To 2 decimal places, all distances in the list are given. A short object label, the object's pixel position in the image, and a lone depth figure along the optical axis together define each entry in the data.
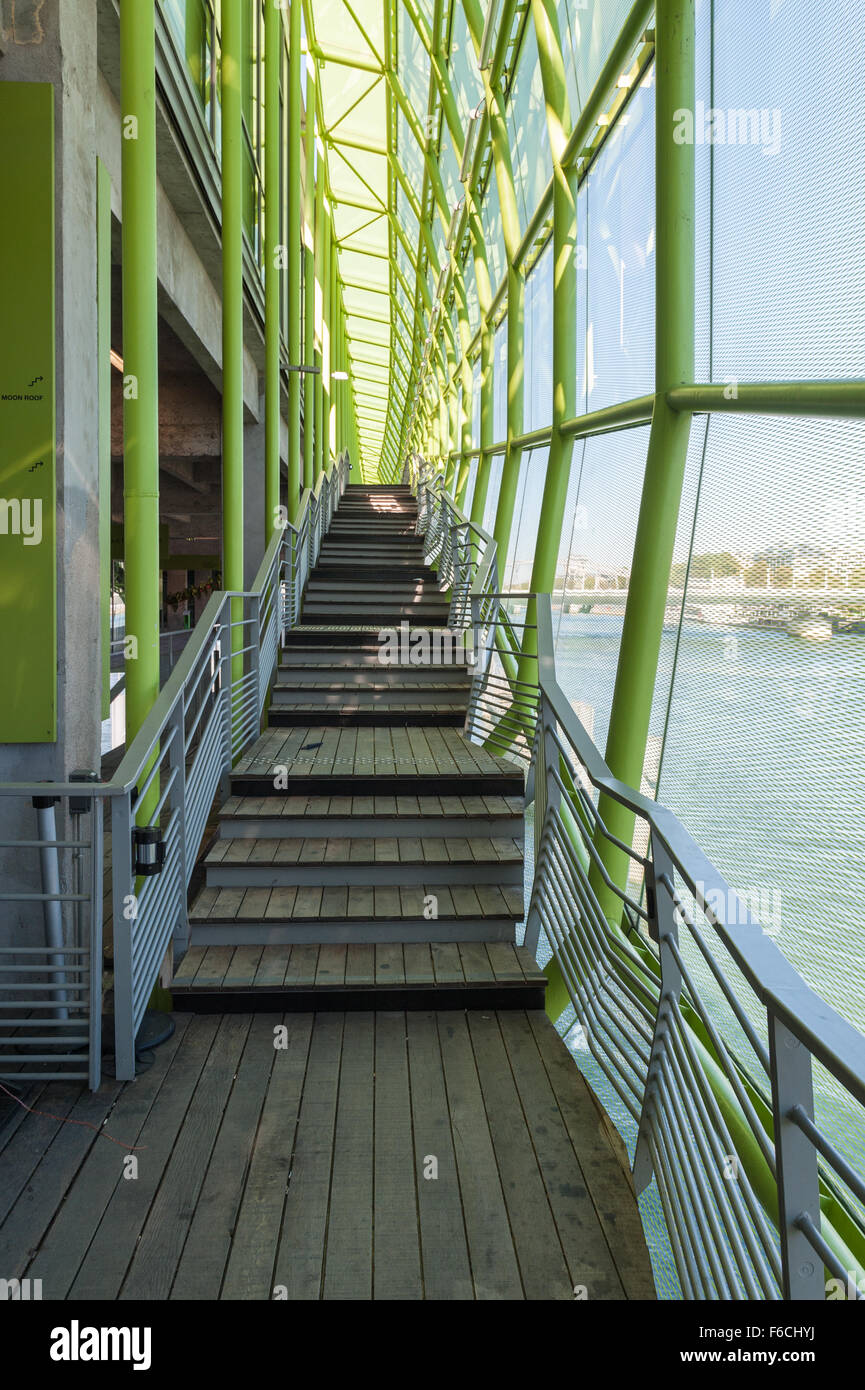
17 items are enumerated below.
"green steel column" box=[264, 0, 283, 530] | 8.30
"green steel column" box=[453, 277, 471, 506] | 15.65
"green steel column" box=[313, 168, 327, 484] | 17.09
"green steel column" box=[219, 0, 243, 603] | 6.08
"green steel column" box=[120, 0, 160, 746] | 3.46
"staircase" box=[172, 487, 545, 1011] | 3.47
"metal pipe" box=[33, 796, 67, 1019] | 3.05
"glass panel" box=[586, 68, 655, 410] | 4.76
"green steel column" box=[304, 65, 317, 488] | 14.41
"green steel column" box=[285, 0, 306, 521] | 10.23
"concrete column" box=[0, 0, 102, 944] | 3.21
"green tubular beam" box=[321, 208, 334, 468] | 18.96
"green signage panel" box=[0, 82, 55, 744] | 3.17
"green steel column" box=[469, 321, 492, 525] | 12.32
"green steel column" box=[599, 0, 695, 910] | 3.76
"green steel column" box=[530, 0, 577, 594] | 6.28
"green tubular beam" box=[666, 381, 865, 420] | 2.65
